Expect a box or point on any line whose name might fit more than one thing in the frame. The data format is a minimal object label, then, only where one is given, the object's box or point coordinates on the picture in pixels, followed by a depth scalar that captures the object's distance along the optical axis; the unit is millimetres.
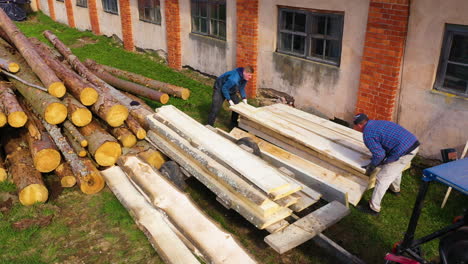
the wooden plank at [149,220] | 4730
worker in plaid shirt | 5547
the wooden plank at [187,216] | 4578
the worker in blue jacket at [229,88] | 8091
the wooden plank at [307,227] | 4496
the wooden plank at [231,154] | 4938
